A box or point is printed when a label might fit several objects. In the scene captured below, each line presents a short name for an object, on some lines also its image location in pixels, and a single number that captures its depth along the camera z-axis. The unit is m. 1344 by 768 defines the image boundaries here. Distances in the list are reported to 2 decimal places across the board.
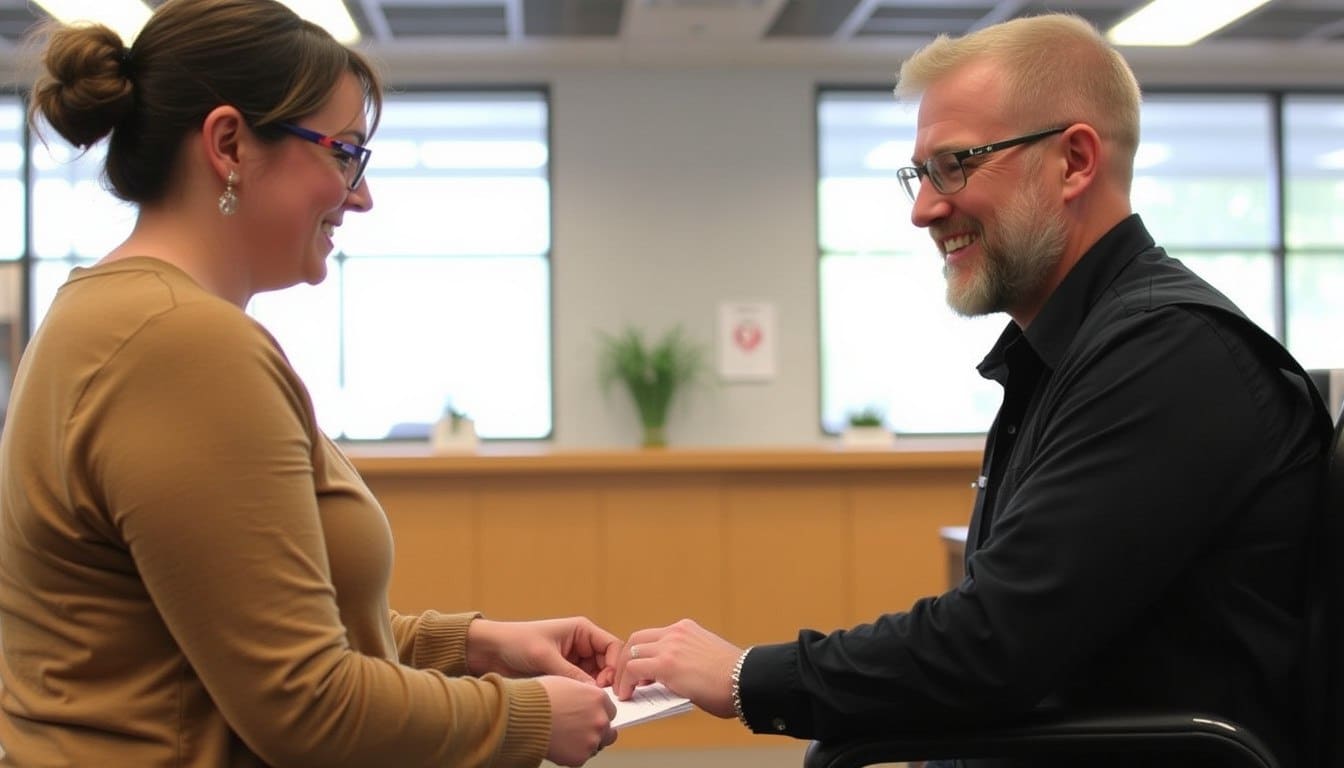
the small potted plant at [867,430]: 5.05
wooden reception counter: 3.40
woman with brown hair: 0.89
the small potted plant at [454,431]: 4.93
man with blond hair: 1.11
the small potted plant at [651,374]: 6.98
